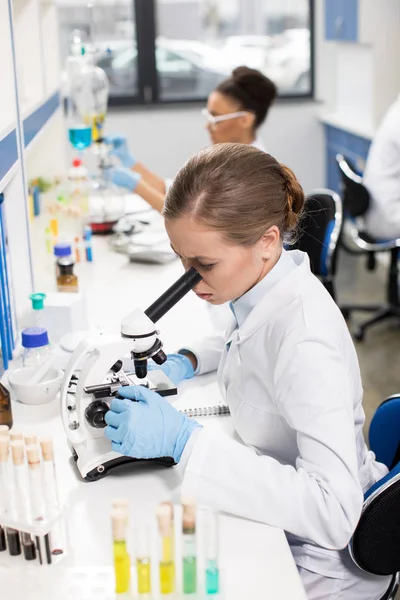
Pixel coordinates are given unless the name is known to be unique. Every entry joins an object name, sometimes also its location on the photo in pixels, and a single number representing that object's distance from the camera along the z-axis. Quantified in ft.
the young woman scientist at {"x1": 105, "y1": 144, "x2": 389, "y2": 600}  3.62
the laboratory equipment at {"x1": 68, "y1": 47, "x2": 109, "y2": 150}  10.09
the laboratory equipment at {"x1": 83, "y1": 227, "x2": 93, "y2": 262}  8.30
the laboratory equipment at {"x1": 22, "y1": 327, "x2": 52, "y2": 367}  4.90
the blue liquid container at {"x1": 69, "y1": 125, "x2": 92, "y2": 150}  8.87
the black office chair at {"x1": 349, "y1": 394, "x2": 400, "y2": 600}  3.89
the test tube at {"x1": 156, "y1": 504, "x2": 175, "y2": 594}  2.90
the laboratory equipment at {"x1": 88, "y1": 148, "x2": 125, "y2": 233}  9.60
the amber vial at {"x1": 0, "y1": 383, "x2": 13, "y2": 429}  4.47
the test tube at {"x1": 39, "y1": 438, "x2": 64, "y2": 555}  3.38
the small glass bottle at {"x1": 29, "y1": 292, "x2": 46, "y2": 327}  5.43
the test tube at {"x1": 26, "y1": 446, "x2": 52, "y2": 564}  3.38
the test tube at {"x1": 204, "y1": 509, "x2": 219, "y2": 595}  2.98
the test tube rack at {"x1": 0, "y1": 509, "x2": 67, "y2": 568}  3.36
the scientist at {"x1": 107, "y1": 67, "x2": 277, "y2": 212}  9.59
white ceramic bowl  4.90
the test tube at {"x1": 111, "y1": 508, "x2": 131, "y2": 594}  2.89
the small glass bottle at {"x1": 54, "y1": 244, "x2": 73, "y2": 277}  6.86
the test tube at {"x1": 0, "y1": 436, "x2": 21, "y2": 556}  3.45
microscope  3.89
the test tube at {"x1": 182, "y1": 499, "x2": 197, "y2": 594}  2.96
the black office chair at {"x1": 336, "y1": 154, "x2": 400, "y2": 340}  11.53
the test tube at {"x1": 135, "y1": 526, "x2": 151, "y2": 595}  2.99
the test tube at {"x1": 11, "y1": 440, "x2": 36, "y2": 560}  3.43
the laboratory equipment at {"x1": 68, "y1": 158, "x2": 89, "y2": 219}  9.32
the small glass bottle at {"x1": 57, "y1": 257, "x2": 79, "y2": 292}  6.80
